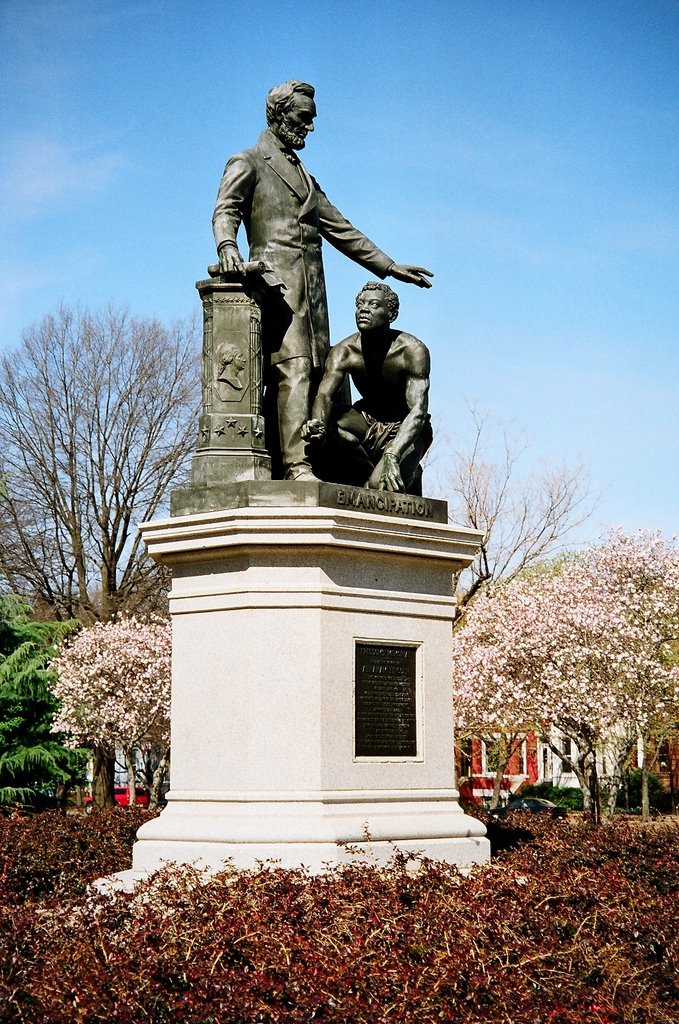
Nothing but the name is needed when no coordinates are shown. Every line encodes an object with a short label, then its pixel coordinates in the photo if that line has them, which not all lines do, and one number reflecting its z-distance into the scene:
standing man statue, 9.93
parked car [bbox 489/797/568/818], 40.00
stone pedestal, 8.59
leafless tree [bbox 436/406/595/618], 38.66
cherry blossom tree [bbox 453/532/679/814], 28.41
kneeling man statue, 10.00
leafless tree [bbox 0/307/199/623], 39.56
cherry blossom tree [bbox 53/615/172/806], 33.69
